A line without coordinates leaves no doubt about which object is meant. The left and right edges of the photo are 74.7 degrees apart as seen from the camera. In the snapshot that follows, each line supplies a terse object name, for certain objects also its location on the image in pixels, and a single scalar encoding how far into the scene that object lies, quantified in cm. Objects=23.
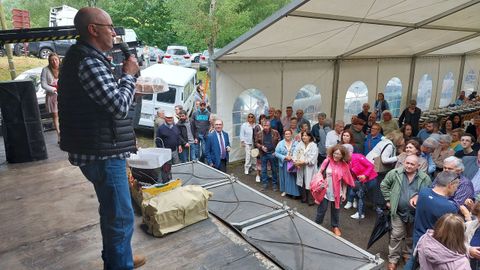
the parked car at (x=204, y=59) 2388
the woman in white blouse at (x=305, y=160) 591
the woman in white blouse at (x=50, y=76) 501
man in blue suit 655
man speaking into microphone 173
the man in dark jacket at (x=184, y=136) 657
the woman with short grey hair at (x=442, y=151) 500
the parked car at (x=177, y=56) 2262
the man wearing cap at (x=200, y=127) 723
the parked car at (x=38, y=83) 898
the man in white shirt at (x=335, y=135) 637
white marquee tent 544
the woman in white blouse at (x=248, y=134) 739
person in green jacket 373
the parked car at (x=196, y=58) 2652
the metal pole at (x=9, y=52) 890
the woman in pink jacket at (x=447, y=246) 256
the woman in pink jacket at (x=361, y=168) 471
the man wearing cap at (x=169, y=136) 627
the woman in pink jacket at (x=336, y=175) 439
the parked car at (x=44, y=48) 1756
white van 1049
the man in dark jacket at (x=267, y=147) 682
